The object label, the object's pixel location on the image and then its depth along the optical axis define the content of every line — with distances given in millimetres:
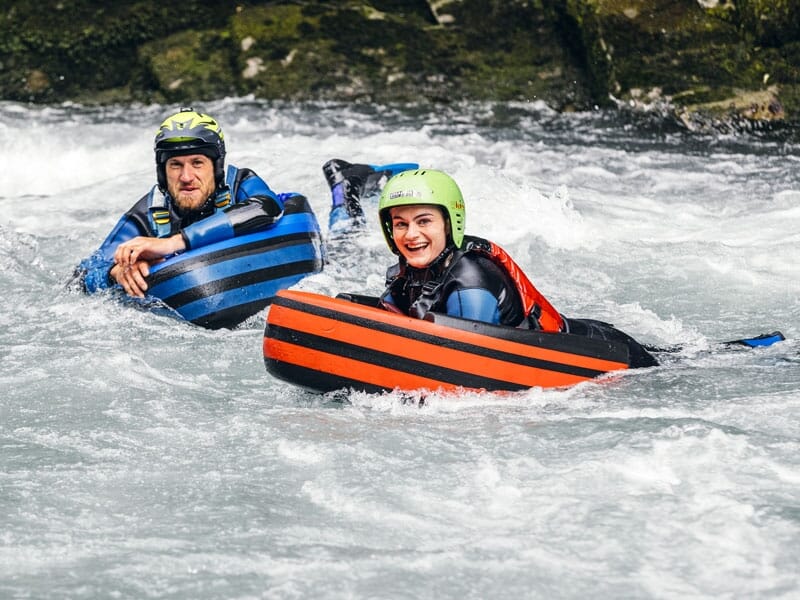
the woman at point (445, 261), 9812
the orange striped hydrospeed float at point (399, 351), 9555
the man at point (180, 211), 12703
